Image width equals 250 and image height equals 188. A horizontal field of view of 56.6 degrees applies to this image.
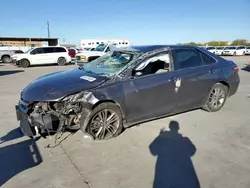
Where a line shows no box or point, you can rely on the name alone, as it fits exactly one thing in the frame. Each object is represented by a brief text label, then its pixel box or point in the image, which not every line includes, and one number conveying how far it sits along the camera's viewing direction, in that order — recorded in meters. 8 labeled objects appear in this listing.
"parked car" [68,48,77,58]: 26.21
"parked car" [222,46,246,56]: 34.68
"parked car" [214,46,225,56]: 35.07
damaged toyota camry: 3.72
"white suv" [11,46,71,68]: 18.27
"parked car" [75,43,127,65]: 17.25
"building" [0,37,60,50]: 41.56
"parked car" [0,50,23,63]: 23.13
